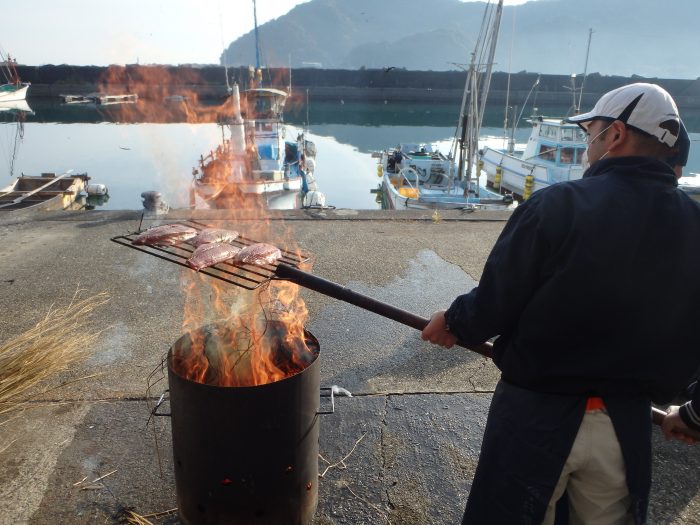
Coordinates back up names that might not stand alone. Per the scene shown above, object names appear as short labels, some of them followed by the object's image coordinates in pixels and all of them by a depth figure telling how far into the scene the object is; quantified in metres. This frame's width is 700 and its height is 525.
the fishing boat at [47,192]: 10.91
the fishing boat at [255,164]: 12.37
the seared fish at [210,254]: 2.54
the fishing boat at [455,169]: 12.76
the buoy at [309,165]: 19.21
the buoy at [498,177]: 21.58
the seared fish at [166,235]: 2.78
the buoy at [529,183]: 18.38
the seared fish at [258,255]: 2.67
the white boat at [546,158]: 17.55
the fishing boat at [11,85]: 46.79
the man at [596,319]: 1.55
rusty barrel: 2.02
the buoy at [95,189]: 18.98
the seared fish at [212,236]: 3.05
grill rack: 2.47
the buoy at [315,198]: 15.00
